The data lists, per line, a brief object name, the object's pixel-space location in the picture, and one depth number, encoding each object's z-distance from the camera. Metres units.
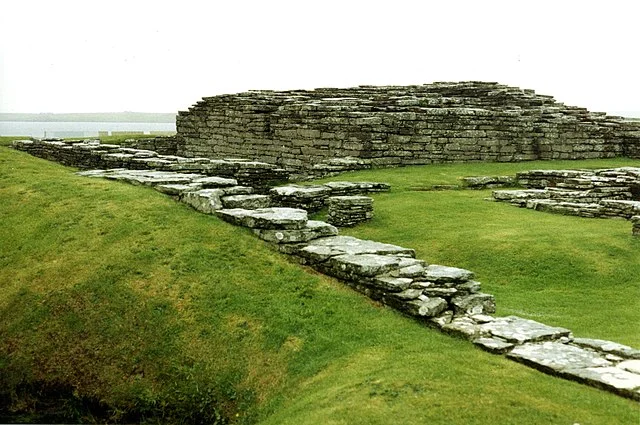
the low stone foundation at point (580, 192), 18.98
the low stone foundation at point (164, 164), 21.25
